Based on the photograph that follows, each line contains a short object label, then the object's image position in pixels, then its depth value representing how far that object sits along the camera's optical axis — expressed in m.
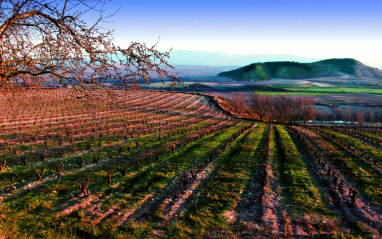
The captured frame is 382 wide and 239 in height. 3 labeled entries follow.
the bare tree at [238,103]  67.20
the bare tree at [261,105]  65.31
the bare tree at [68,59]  6.05
